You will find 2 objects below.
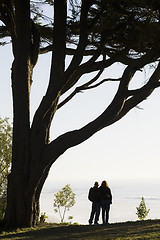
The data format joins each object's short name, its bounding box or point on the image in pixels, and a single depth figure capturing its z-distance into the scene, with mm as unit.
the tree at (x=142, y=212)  28938
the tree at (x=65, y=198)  25912
